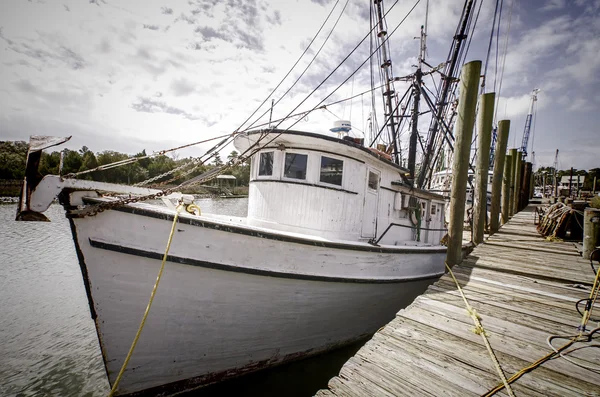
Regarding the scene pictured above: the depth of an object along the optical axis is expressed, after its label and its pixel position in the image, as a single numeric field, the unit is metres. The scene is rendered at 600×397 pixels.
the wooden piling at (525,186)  18.81
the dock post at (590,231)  4.70
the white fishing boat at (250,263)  3.11
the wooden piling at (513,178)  14.12
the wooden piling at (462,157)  5.16
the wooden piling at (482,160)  6.52
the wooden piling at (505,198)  11.38
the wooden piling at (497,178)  8.57
